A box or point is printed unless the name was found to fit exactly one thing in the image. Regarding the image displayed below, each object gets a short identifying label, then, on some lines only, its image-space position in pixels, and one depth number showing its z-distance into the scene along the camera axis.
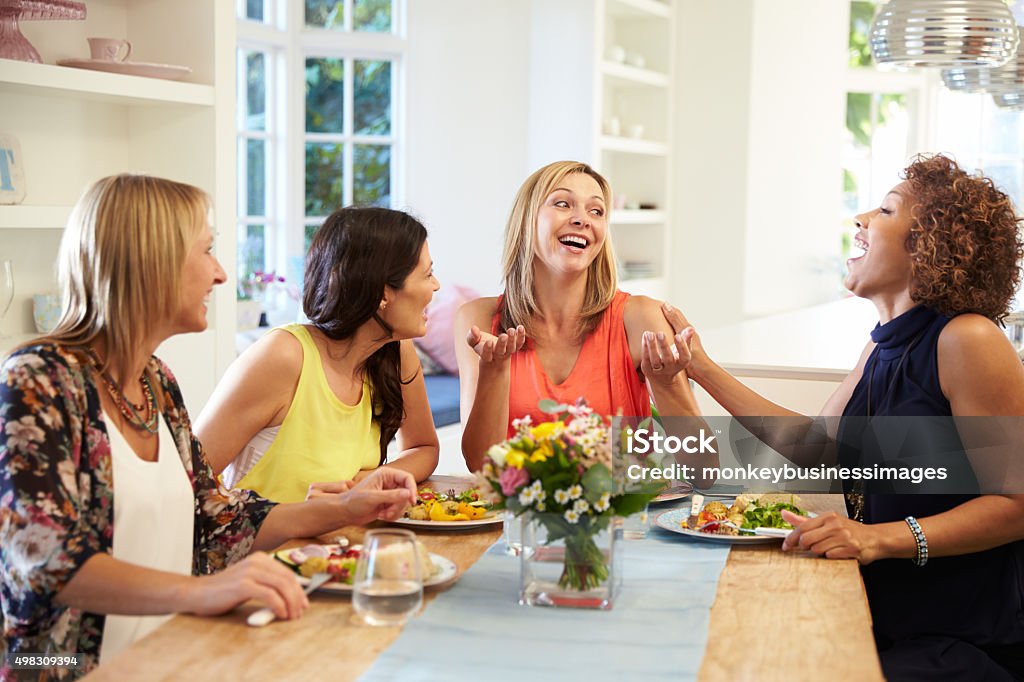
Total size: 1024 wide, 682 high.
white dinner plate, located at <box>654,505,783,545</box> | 1.80
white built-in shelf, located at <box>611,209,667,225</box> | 6.33
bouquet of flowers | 1.43
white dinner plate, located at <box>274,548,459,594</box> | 1.51
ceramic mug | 3.30
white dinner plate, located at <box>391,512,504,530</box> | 1.87
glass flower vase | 1.48
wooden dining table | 1.27
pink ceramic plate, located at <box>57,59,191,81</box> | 3.26
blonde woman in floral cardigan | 1.39
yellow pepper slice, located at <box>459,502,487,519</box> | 1.91
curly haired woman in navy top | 1.83
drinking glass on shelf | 3.06
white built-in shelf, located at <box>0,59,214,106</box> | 3.01
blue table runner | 1.29
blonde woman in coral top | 2.53
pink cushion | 5.42
